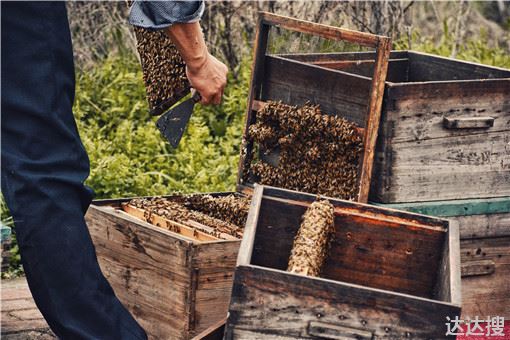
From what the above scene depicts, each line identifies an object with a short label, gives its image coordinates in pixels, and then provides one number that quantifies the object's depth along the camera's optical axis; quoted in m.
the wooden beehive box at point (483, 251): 3.80
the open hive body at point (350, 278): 2.47
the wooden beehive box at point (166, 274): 3.33
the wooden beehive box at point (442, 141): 3.68
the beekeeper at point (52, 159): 3.00
